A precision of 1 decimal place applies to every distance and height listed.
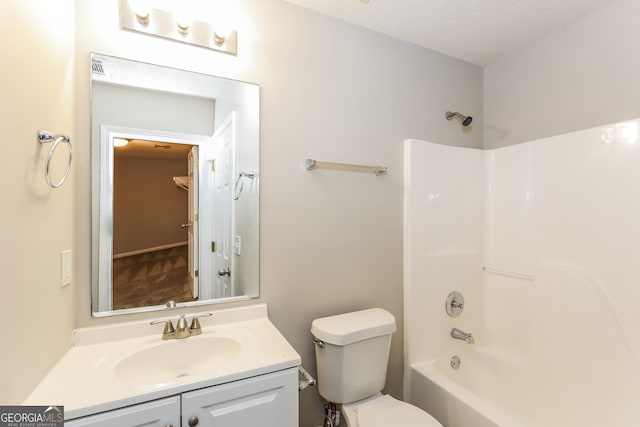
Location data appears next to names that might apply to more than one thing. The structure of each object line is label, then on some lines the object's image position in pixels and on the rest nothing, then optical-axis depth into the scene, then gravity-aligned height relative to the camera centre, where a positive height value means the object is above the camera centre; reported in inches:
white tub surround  57.7 -14.7
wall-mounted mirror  48.8 +5.3
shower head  81.2 +27.9
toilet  55.9 -30.6
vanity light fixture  48.7 +33.2
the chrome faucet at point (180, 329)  48.9 -19.3
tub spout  75.8 -31.2
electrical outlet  41.7 -7.7
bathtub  53.6 -37.8
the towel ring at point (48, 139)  34.5 +9.3
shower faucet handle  78.0 -23.7
